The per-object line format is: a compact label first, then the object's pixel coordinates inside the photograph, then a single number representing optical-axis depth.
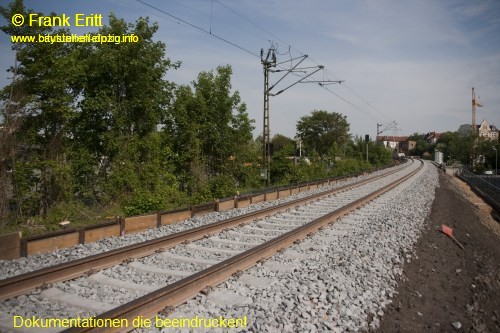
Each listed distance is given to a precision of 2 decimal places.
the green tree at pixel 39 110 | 10.95
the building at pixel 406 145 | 188.88
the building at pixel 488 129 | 147.88
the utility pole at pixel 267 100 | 21.27
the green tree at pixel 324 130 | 95.25
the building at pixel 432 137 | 188.43
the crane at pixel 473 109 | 130.25
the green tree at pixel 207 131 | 17.77
